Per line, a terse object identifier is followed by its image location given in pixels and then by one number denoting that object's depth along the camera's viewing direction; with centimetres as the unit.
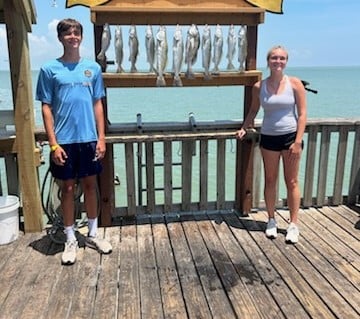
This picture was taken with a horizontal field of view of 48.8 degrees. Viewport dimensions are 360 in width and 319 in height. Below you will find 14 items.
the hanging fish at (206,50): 323
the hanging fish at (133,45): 315
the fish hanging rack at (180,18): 318
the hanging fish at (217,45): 325
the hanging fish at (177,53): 321
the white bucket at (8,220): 323
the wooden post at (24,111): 306
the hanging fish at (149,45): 318
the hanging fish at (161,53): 319
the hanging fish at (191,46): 322
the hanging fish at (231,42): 330
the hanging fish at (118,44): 317
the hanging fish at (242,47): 335
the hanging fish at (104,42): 313
